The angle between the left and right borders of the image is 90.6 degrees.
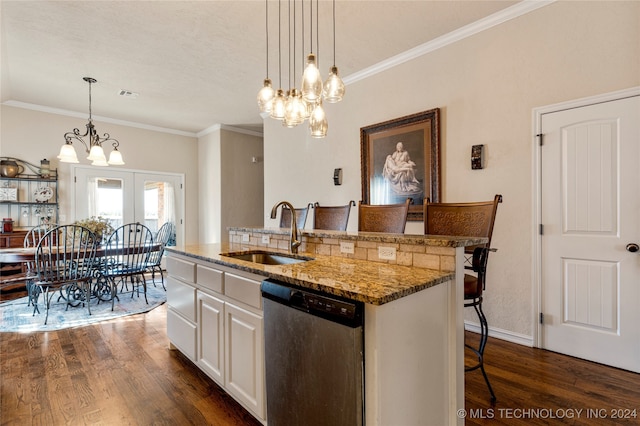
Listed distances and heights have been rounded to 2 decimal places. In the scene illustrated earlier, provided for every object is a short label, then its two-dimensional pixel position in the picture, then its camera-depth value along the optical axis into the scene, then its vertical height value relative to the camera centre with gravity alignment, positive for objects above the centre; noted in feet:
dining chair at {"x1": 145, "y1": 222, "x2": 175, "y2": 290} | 14.22 -1.52
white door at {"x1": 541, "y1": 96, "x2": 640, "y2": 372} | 7.38 -0.56
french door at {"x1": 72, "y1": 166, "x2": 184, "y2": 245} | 17.74 +1.02
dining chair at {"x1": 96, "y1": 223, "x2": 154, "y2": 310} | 12.74 -2.27
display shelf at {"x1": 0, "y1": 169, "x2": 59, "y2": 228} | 15.28 +0.75
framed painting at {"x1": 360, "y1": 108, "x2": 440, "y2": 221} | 10.82 +1.87
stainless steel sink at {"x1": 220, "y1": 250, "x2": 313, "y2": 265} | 7.11 -1.07
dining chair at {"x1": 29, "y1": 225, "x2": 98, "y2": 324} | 10.85 -1.91
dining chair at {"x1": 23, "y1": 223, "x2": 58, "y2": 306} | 12.10 -1.17
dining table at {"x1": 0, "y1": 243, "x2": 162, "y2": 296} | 11.00 -1.52
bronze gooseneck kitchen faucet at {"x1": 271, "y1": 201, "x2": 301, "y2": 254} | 7.14 -0.60
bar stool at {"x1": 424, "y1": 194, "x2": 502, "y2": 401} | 5.97 -0.33
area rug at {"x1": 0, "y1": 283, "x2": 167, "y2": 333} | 10.64 -3.77
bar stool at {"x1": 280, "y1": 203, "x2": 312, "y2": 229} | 12.30 -0.28
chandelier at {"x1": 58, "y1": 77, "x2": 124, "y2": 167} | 12.10 +2.36
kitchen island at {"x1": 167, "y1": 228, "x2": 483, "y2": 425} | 3.78 -1.64
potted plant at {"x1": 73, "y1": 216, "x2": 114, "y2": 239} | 12.73 -0.53
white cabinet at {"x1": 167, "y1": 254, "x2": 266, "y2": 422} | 5.41 -2.27
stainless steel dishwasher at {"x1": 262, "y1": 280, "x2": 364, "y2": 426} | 3.75 -1.94
